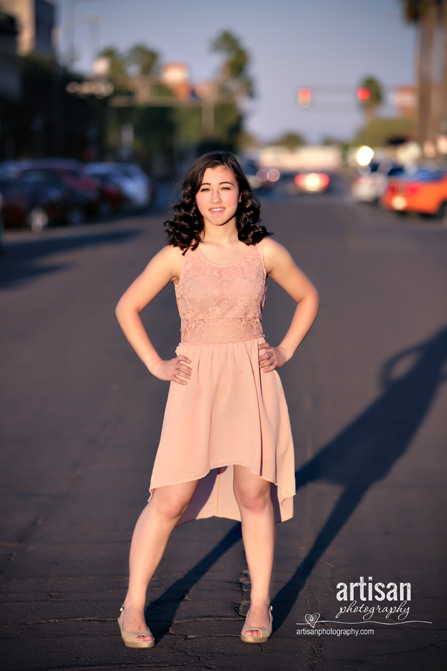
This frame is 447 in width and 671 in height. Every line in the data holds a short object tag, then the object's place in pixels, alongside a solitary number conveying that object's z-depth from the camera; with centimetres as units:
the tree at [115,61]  11250
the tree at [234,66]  13000
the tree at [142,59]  11606
